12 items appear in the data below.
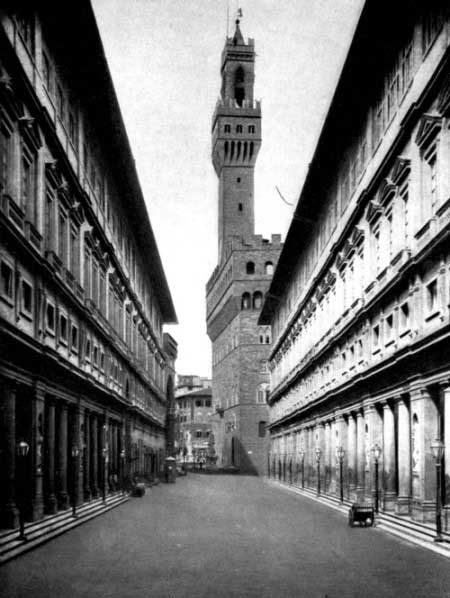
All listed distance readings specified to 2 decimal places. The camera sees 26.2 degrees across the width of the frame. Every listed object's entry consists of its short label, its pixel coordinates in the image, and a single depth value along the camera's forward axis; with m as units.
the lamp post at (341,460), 44.19
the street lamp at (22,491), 25.20
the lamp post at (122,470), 56.18
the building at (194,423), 186.91
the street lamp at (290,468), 76.35
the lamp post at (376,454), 35.62
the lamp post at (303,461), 65.07
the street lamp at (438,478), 25.62
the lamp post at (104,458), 48.48
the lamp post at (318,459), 53.81
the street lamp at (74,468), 34.78
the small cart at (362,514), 32.88
